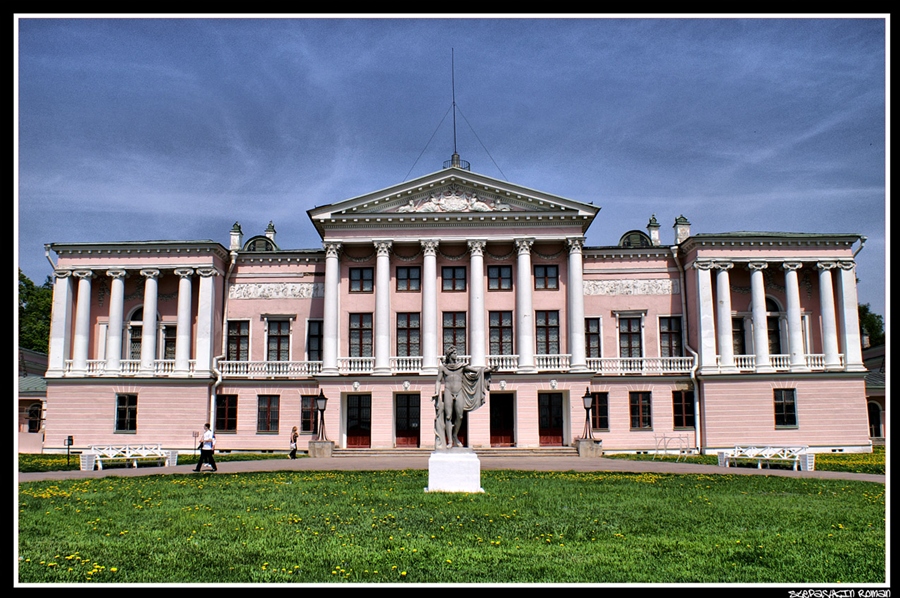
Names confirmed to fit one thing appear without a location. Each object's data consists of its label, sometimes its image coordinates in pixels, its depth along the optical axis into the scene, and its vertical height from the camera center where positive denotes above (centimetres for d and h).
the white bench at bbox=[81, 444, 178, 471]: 2542 -357
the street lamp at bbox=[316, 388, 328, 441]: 3462 -232
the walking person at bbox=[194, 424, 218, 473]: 2373 -288
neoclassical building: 3678 +109
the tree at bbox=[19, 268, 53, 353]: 5438 +361
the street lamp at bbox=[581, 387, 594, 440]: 3472 -278
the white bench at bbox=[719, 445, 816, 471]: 2591 -392
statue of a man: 1742 -94
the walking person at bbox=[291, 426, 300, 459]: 3266 -373
